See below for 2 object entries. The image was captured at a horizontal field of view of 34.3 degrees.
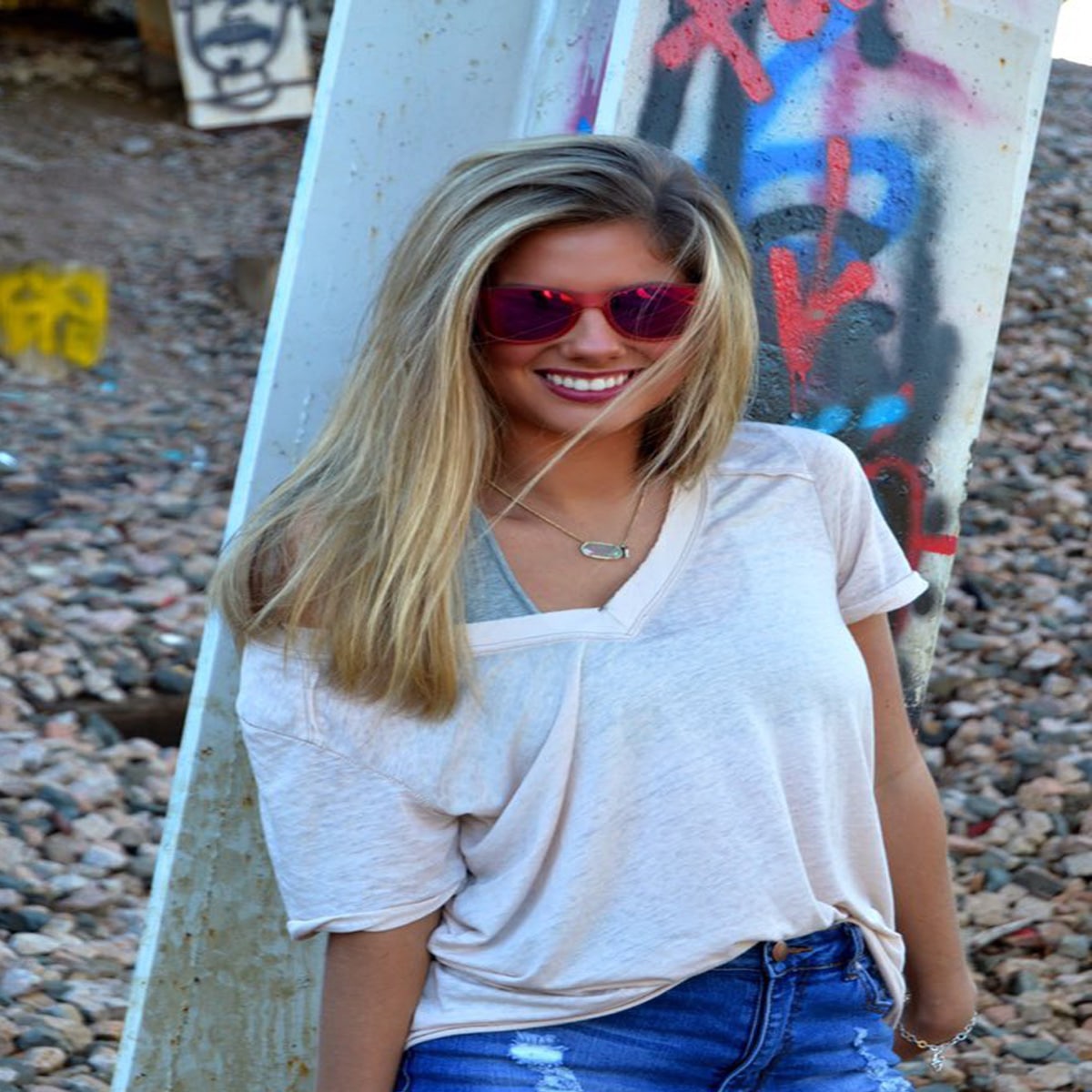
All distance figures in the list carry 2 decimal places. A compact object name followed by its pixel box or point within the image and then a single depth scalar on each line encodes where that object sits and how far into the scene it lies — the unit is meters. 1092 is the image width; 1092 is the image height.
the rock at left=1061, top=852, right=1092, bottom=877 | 4.45
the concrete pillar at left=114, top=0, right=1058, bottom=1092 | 2.87
